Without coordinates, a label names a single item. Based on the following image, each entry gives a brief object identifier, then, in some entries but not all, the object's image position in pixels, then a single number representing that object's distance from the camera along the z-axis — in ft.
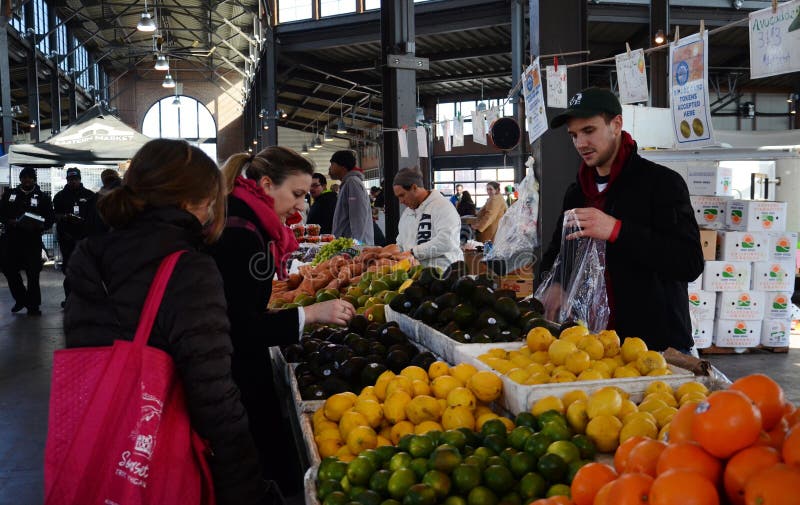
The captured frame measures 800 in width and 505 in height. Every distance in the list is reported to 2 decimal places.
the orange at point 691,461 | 3.69
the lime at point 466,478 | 5.21
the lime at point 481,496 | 5.08
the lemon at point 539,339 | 7.99
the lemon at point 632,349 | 7.58
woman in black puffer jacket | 5.73
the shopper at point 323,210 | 31.73
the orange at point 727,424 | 3.65
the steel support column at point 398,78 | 26.12
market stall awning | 43.14
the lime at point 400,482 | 5.29
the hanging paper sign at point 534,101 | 15.17
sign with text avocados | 10.37
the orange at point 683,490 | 3.46
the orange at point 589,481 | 4.26
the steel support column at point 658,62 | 38.34
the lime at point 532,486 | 5.15
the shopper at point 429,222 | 19.34
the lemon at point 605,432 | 5.80
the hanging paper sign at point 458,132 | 37.01
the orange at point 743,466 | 3.51
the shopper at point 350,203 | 24.40
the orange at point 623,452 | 4.57
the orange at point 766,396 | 4.07
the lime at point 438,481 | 5.16
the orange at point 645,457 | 4.15
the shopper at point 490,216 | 39.42
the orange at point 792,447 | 3.46
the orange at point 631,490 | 3.71
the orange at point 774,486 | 3.22
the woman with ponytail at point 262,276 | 7.59
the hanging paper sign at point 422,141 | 25.39
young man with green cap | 8.55
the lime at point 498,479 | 5.22
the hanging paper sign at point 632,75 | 14.22
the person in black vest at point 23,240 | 31.91
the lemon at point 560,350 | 7.44
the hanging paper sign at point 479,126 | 30.55
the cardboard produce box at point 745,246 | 23.22
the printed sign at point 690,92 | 11.89
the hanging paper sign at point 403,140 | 25.82
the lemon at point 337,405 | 7.25
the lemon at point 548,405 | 6.29
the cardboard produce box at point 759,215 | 23.12
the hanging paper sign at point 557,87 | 15.61
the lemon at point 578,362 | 7.18
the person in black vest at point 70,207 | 36.35
